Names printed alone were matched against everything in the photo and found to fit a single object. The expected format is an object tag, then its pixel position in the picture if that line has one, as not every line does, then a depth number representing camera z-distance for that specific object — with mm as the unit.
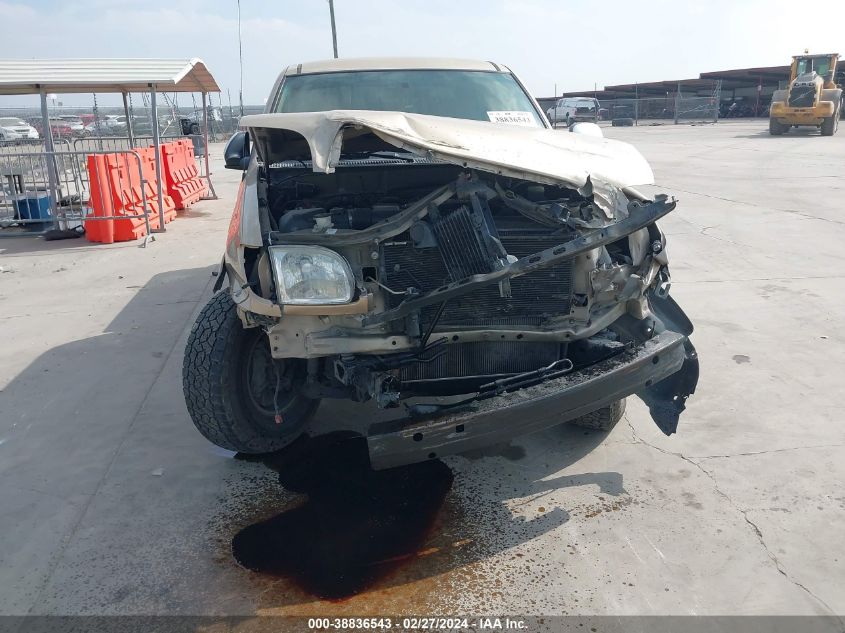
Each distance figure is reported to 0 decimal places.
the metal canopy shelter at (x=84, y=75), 9133
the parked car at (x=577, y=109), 37219
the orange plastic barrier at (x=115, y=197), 9055
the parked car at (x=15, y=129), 25544
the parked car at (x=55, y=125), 20345
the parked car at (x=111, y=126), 27927
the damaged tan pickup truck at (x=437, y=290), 2721
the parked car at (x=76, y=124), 25594
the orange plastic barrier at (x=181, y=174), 11234
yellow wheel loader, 23578
